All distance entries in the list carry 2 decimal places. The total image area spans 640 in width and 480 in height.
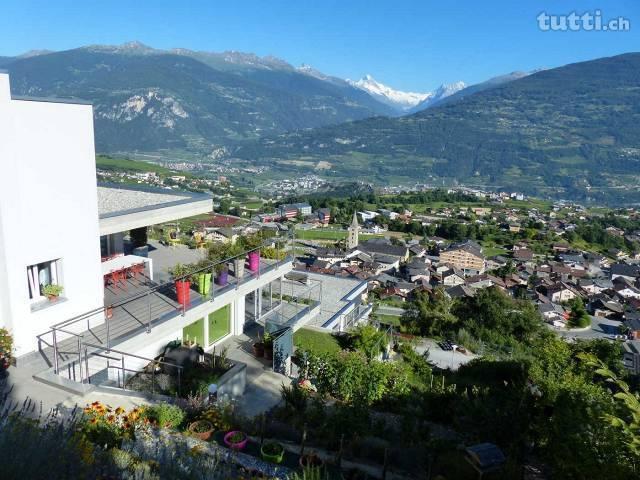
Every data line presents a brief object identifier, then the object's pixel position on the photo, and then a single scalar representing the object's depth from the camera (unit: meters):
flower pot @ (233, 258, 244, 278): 11.41
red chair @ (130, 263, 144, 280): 10.95
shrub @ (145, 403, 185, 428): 6.62
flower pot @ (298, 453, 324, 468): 6.00
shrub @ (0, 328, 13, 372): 7.38
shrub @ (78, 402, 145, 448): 5.52
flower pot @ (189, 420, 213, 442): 6.45
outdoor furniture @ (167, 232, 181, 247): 14.78
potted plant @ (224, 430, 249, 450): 6.37
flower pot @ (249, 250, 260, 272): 12.14
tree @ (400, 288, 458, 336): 34.15
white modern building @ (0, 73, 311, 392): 7.38
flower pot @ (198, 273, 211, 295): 10.15
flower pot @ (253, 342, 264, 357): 10.79
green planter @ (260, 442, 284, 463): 6.17
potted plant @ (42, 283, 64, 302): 8.12
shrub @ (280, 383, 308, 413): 8.05
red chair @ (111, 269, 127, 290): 10.46
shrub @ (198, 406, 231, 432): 6.74
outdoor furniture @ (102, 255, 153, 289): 10.41
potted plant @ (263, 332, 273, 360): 10.66
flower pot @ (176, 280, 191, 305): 9.41
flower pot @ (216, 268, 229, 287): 10.93
